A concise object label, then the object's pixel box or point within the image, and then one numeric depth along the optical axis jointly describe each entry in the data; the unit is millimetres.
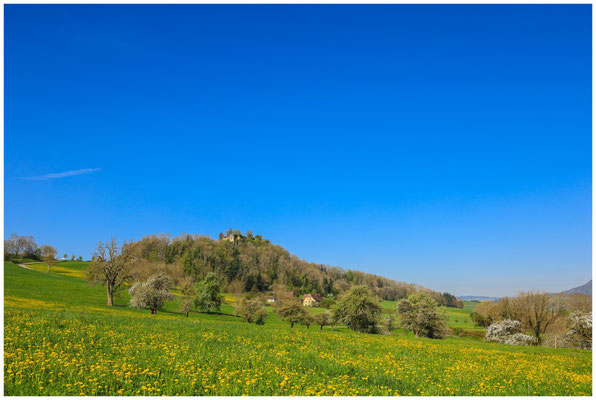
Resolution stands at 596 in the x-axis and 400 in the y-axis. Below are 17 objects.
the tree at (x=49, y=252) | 117181
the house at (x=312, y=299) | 145325
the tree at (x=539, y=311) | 70250
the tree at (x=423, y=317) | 51344
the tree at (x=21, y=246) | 132100
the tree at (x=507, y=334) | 56844
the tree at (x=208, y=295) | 65250
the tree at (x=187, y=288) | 76319
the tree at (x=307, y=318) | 51300
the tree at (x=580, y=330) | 54253
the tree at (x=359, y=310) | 53469
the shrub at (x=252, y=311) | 50538
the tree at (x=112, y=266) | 53500
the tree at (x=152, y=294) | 50016
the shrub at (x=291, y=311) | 49219
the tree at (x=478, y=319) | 104662
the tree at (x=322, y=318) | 63397
